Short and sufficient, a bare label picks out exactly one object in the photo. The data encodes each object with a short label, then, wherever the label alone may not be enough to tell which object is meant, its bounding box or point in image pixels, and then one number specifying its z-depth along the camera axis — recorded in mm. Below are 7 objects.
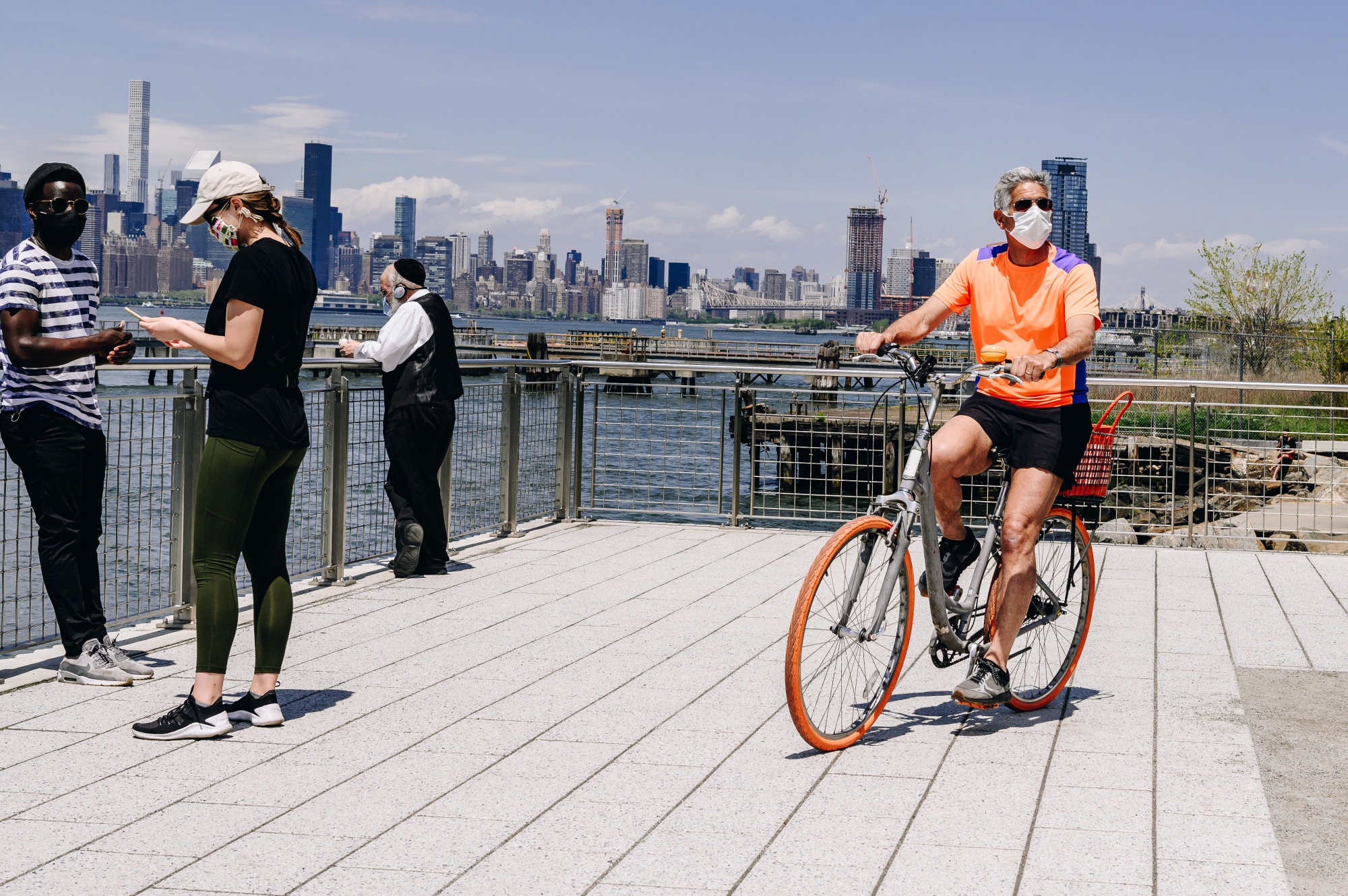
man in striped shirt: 4785
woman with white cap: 4219
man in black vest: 7535
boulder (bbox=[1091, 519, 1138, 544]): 10109
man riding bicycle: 4535
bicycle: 4145
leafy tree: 34375
